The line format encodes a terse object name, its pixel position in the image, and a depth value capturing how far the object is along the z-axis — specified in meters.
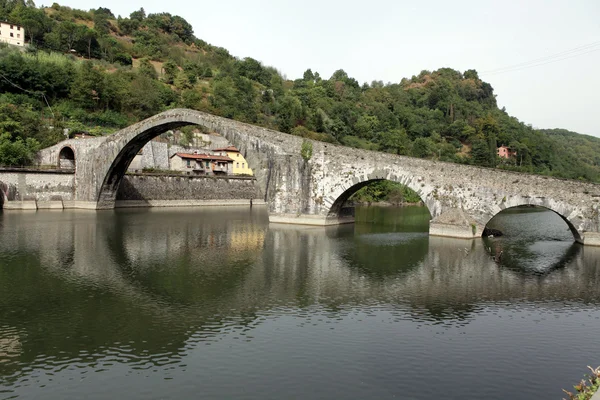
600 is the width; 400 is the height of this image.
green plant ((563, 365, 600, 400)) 6.03
